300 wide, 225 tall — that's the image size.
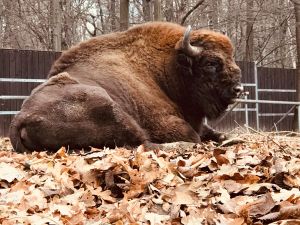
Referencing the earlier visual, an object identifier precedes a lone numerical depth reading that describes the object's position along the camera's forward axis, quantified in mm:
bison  5543
